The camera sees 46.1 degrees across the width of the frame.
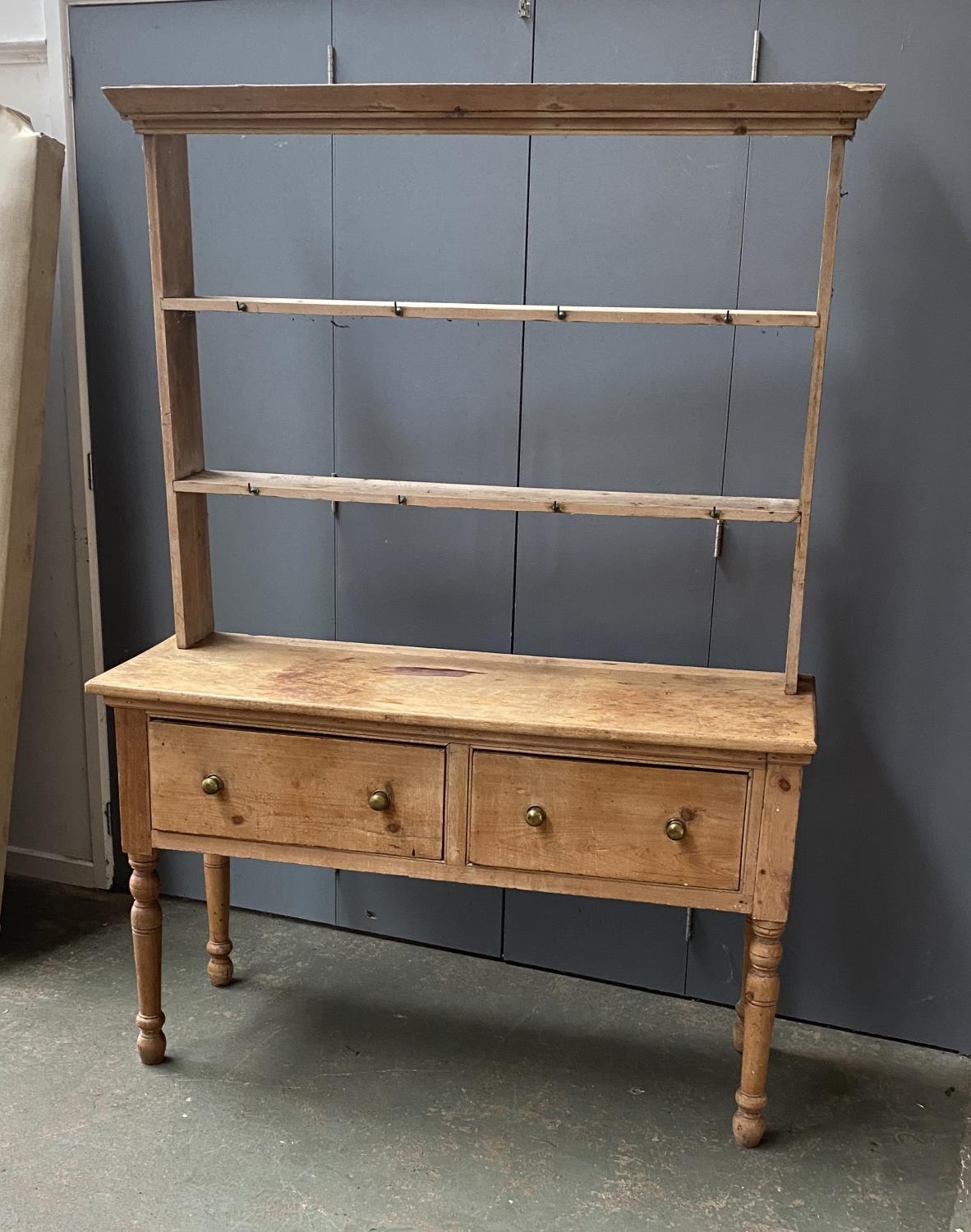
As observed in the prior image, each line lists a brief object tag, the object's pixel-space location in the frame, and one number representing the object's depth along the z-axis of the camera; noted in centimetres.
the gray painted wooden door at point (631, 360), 242
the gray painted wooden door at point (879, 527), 230
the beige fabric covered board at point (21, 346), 265
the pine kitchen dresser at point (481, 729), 211
